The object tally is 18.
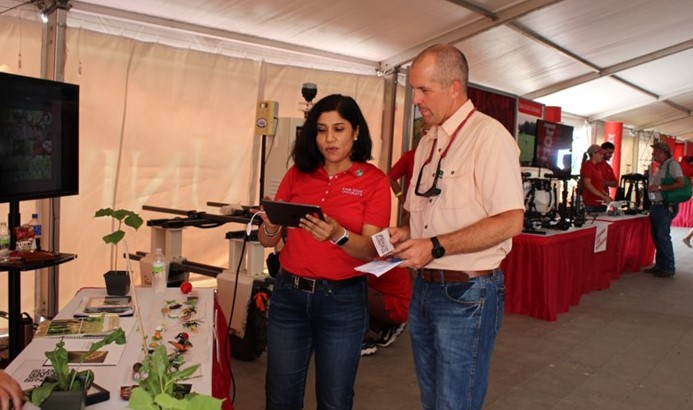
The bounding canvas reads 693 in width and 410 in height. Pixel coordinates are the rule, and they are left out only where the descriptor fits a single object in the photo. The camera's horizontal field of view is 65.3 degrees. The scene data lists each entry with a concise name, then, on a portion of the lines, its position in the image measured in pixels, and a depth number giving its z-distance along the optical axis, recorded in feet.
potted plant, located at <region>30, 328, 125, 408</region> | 3.56
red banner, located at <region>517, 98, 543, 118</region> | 23.21
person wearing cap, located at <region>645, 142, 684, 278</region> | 21.21
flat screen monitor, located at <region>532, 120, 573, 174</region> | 22.68
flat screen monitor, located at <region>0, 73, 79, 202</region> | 7.45
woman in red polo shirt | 5.79
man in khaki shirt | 4.91
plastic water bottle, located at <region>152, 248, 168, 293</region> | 7.51
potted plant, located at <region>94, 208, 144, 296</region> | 4.27
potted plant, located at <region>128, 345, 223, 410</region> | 2.11
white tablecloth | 4.55
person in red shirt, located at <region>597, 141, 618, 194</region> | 21.81
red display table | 14.55
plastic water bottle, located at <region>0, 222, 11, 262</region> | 8.21
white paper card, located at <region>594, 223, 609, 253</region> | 17.85
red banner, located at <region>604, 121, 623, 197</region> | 37.32
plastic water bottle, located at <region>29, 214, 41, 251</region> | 8.87
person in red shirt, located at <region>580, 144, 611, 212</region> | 20.49
